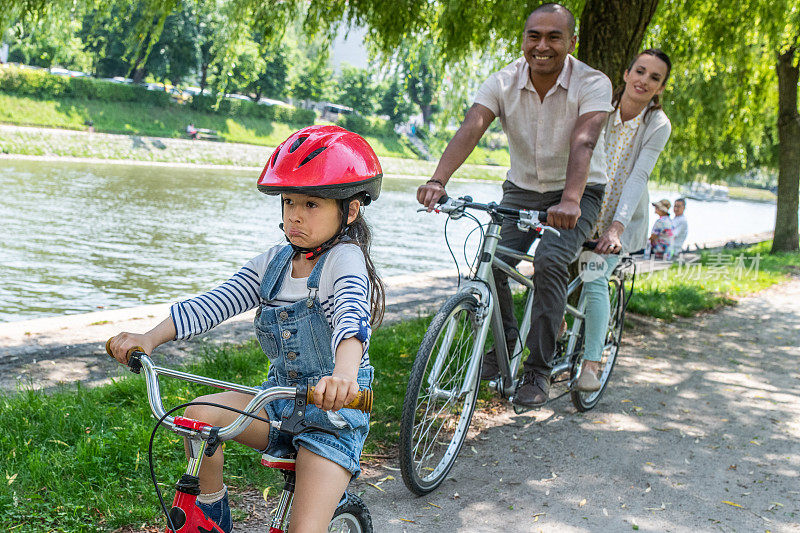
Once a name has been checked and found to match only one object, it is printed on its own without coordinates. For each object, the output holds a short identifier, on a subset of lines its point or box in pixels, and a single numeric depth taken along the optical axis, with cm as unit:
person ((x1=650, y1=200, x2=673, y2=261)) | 1424
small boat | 5388
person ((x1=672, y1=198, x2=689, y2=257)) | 1483
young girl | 219
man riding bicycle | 412
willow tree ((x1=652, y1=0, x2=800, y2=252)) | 905
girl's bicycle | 185
